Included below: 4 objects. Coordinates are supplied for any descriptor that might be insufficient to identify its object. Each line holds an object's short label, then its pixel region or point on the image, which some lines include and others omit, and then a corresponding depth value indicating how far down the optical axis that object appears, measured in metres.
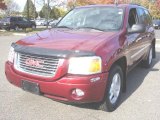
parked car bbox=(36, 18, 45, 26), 31.96
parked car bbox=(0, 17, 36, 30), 16.89
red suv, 2.29
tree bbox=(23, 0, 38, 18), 41.02
